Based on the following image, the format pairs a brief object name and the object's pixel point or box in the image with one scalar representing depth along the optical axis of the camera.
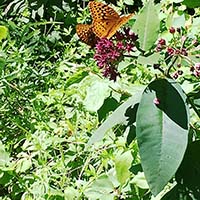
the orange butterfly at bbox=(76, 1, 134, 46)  0.73
